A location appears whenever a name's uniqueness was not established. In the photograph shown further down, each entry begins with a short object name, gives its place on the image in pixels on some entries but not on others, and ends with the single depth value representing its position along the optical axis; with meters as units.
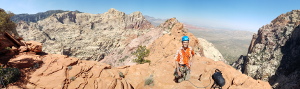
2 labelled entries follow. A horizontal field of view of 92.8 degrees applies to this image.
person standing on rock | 9.00
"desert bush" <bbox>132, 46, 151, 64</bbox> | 28.95
